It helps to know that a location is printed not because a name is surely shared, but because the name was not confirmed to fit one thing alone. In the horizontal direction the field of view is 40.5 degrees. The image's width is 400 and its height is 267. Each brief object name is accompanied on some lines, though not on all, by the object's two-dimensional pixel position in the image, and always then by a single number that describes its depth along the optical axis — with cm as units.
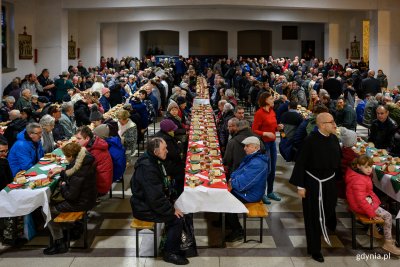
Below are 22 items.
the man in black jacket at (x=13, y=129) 830
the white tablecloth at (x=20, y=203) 587
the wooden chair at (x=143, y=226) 577
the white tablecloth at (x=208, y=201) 591
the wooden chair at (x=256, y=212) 600
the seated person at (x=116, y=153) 756
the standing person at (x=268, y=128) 789
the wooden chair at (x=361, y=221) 595
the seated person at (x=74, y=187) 600
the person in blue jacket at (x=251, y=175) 612
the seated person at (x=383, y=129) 860
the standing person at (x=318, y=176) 570
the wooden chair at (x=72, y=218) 594
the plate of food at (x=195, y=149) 785
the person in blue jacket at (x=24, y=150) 695
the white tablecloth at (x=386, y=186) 631
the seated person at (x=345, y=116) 995
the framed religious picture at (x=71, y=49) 2448
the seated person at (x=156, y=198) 558
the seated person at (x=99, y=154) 675
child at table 595
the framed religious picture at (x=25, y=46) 1861
